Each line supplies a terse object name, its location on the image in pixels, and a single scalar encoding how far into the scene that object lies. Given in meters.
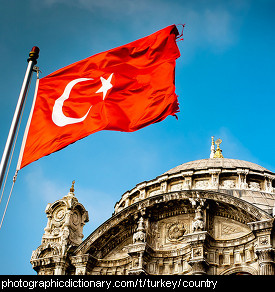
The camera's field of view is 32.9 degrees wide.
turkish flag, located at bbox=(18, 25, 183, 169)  15.27
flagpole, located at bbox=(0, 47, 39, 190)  12.93
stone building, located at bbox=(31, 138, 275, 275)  26.41
